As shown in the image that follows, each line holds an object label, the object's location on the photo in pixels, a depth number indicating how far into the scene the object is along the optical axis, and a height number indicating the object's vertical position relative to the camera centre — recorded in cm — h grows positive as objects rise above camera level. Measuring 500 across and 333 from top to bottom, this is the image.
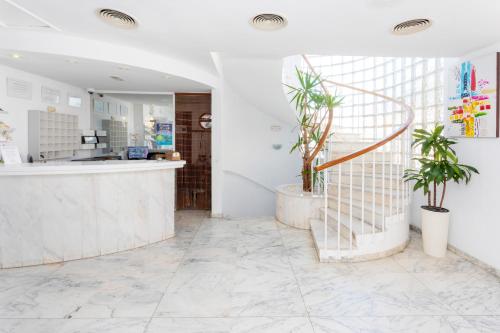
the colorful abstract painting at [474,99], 312 +56
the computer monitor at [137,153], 601 -4
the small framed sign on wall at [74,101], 546 +92
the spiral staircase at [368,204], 340 -70
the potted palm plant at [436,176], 339 -29
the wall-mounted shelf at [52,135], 456 +26
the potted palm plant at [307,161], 465 -17
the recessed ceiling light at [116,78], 459 +112
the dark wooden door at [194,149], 602 +3
